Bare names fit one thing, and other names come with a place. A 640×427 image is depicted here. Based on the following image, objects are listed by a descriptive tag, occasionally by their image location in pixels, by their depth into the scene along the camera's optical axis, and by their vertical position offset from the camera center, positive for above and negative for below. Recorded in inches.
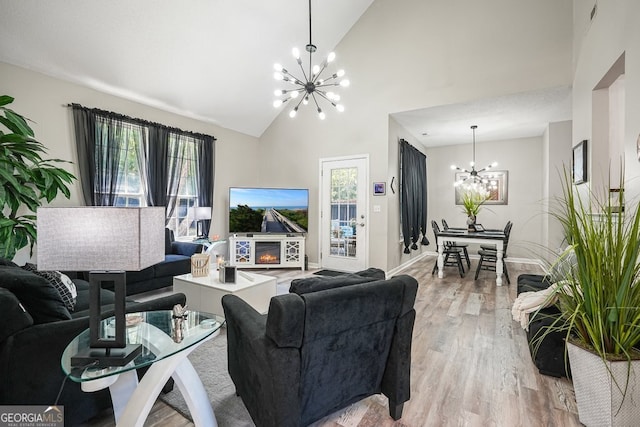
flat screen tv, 223.0 +2.3
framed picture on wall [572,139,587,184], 131.6 +23.9
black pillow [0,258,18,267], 86.6 -14.5
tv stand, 221.8 -27.4
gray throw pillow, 82.1 -20.6
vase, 214.6 -6.7
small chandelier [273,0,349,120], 129.1 +60.9
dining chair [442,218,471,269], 225.0 -24.4
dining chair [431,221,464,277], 207.3 -29.0
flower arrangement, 248.9 +17.4
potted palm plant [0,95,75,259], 101.6 +12.0
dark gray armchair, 51.6 -26.2
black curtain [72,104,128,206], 153.8 +32.4
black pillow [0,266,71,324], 60.6 -16.5
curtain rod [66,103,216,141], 157.3 +54.5
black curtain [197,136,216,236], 215.0 +28.8
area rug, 67.9 -45.5
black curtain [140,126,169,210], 182.9 +29.9
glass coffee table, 46.5 -24.0
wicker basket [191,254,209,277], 129.3 -22.7
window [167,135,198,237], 204.2 +14.0
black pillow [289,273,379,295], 61.6 -14.7
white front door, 210.1 -0.5
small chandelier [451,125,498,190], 240.4 +27.8
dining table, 182.5 -16.1
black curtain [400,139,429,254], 220.5 +14.7
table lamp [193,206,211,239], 206.2 -2.8
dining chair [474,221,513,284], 192.3 -28.7
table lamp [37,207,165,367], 44.3 -4.4
